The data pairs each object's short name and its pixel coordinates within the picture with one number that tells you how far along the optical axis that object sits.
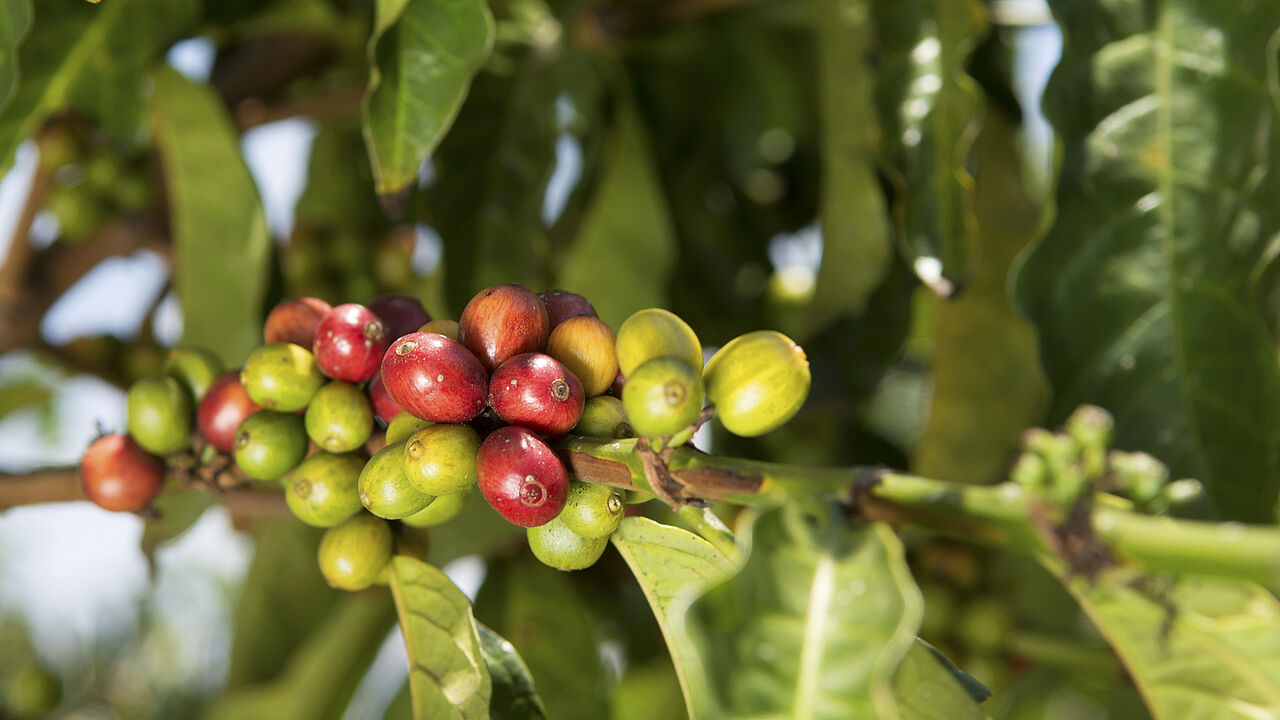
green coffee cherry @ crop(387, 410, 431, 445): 0.32
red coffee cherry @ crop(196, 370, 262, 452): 0.35
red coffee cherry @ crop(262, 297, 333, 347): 0.35
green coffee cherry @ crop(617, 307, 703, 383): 0.31
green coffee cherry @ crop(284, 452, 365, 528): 0.33
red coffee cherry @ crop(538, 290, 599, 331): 0.33
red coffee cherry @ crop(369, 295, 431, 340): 0.34
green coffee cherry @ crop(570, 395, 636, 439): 0.32
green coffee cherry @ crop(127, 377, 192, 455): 0.35
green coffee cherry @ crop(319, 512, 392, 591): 0.34
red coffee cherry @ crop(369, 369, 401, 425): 0.34
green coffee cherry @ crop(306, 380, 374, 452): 0.33
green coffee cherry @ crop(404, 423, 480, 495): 0.31
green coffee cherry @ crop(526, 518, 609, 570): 0.32
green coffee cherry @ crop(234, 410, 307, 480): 0.34
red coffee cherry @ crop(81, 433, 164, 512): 0.35
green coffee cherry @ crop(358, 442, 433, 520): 0.32
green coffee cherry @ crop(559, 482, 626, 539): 0.32
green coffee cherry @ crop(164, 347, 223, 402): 0.36
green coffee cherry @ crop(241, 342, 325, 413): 0.33
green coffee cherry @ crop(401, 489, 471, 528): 0.33
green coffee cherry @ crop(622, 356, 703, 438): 0.30
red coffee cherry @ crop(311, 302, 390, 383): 0.33
